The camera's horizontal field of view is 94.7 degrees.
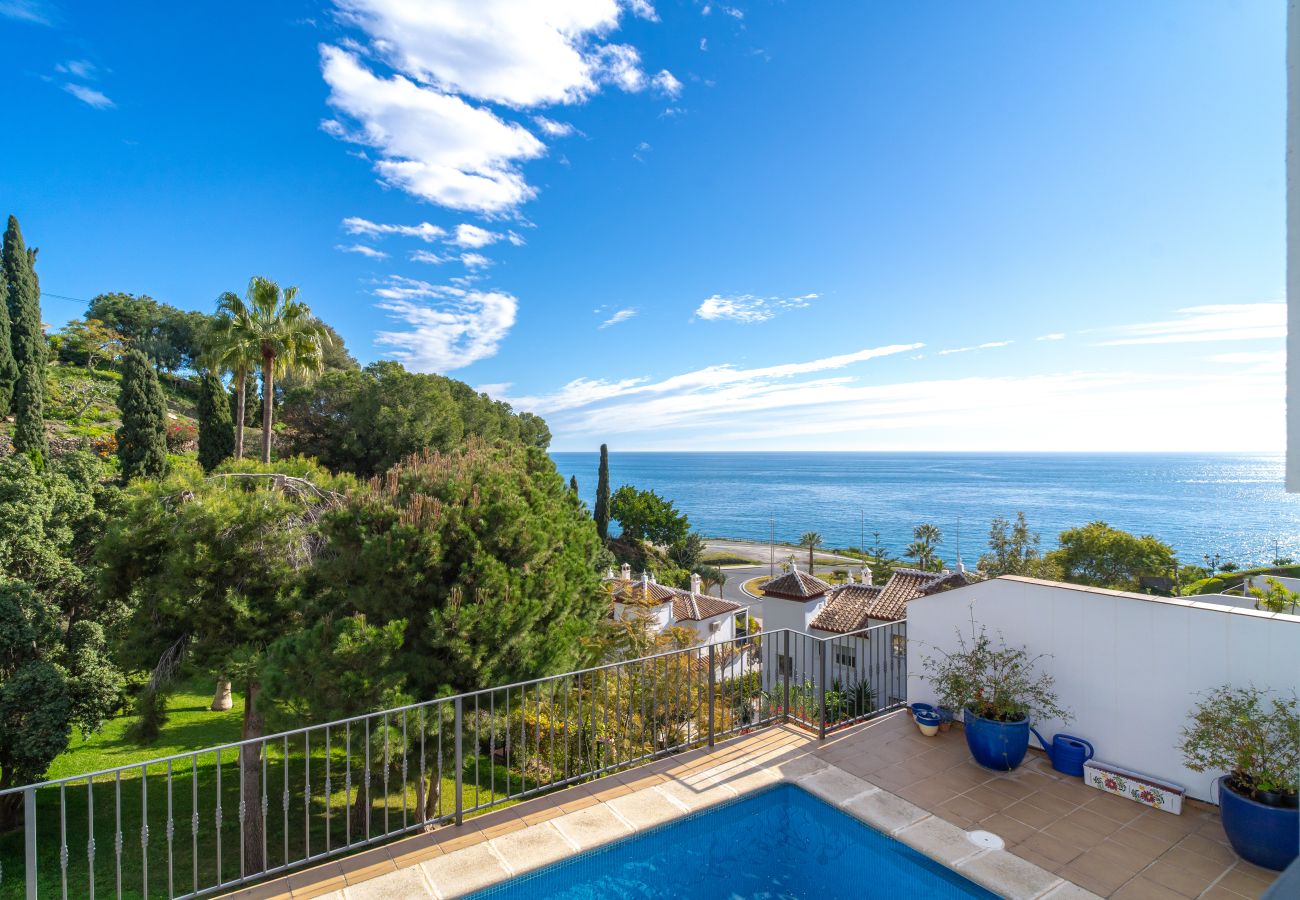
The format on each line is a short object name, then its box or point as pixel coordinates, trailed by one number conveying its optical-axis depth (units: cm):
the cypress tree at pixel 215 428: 2091
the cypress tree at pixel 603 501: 4171
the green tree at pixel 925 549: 4797
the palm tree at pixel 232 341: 1427
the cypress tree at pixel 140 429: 1894
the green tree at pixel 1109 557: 3569
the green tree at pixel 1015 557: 3739
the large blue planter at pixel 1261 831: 325
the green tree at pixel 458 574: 622
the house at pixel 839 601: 2052
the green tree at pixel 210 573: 759
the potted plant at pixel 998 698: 452
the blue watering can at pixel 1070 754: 454
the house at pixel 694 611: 2409
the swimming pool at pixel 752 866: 348
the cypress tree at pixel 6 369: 2167
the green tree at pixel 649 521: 4866
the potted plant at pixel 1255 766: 331
